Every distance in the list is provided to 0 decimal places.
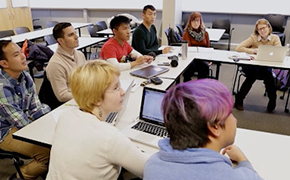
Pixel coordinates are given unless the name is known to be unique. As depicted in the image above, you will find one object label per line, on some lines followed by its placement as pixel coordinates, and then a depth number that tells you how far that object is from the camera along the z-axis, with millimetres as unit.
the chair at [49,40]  4457
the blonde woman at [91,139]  1089
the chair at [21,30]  5461
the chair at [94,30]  5549
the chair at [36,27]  7764
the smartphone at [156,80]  2331
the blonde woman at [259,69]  3328
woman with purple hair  792
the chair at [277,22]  5913
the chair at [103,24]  6189
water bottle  3156
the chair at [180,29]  5496
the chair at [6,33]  4910
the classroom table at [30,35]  4586
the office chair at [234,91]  3915
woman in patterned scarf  3875
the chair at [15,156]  1757
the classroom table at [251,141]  1297
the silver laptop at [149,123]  1530
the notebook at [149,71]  2531
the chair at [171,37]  4617
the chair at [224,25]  6305
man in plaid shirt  1781
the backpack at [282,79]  3263
